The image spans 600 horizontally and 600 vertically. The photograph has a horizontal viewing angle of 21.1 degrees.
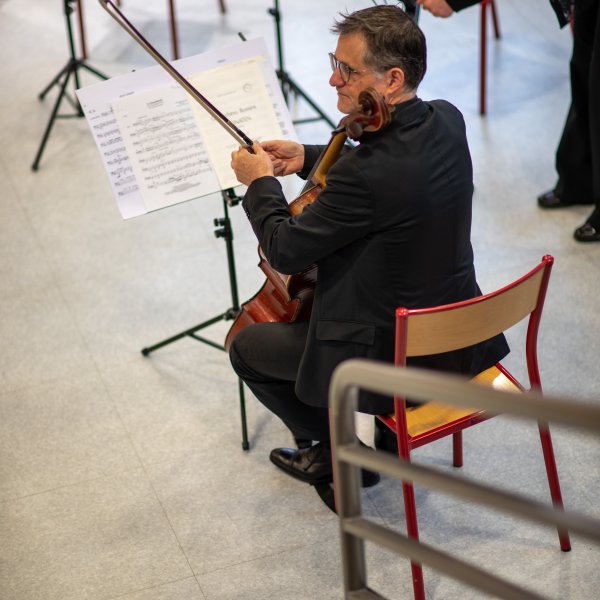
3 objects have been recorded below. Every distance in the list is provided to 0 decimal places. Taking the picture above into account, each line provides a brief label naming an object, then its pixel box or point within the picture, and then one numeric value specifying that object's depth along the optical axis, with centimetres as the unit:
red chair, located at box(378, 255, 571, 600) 351
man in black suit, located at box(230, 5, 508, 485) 357
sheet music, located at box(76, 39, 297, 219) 403
